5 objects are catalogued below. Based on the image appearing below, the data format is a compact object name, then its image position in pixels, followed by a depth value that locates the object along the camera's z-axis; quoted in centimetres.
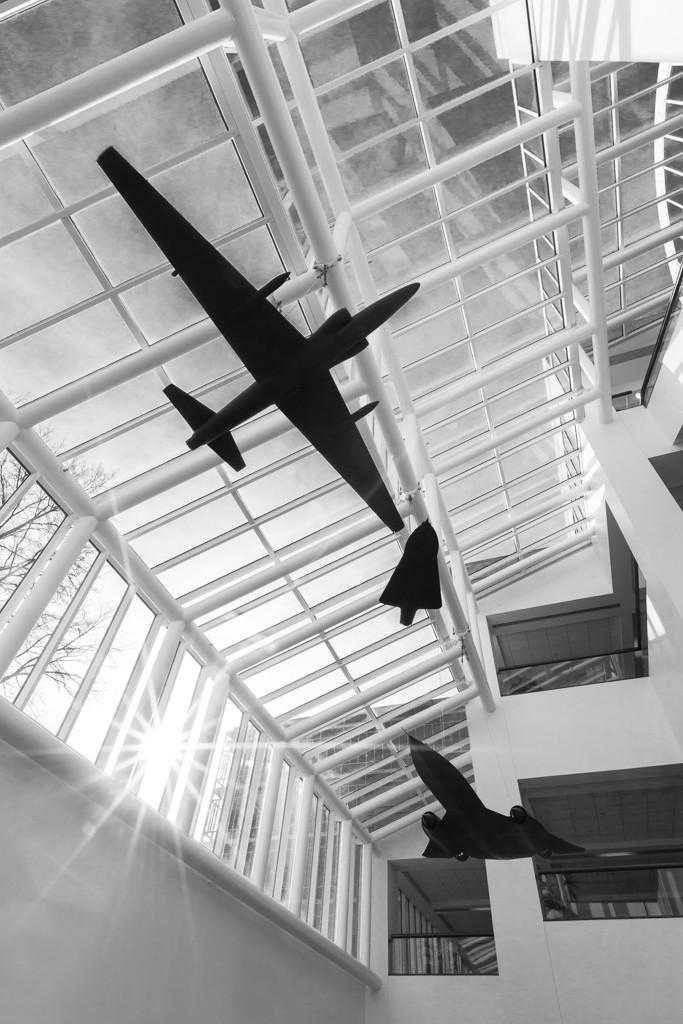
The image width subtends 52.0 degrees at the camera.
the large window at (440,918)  1716
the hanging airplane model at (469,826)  1048
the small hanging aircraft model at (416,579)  809
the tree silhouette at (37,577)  918
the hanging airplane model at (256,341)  568
